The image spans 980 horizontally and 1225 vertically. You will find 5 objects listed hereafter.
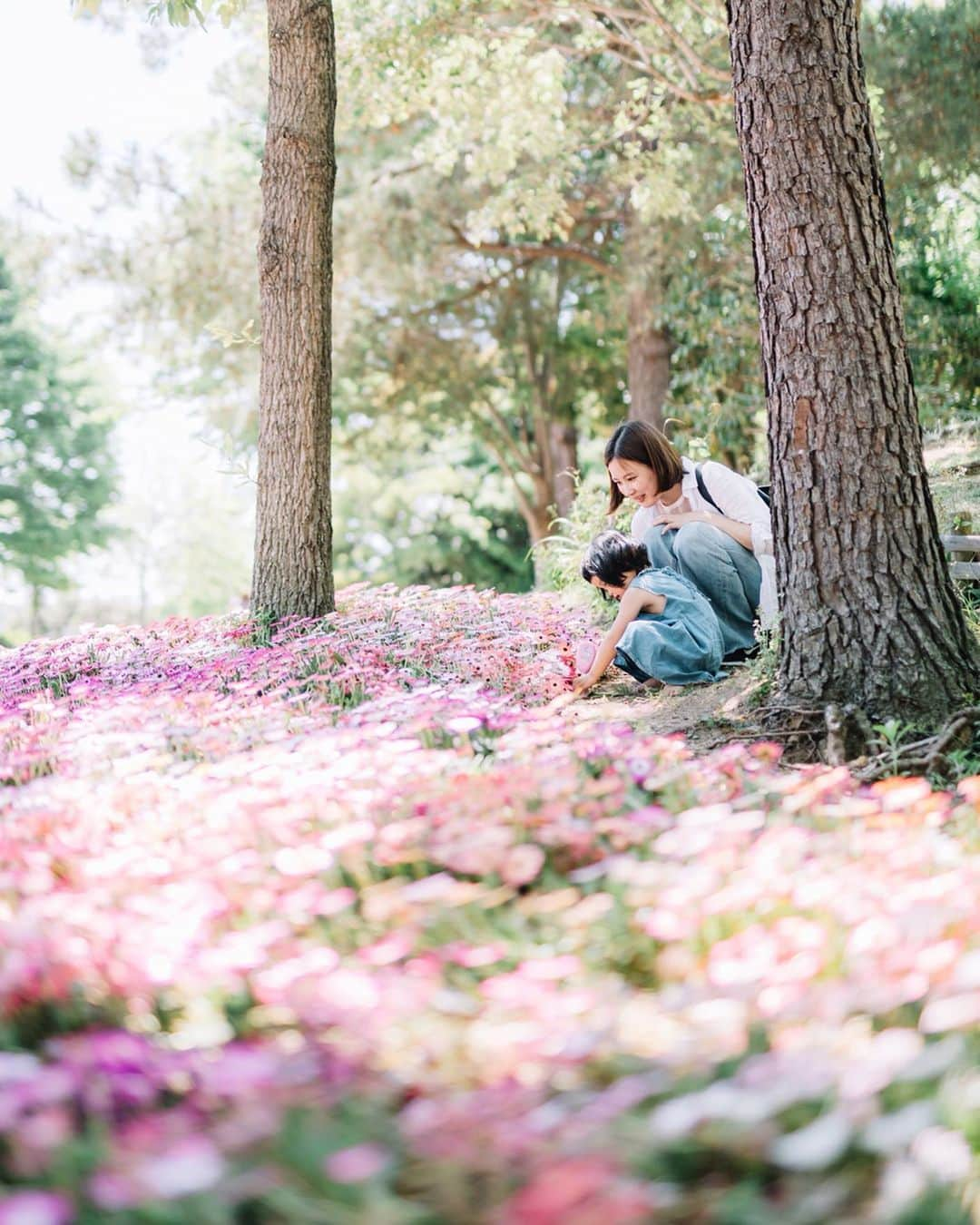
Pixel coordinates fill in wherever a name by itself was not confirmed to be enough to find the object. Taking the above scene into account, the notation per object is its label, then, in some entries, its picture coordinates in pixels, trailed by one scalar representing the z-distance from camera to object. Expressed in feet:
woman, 17.21
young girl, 16.07
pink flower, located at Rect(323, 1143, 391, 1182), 4.20
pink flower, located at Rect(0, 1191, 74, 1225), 4.08
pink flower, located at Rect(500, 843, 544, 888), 7.15
